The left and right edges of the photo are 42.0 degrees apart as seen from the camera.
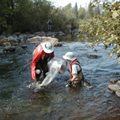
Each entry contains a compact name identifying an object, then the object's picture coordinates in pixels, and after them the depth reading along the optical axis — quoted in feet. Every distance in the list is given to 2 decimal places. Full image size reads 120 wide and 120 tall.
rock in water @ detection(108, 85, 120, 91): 16.02
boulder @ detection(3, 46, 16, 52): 41.64
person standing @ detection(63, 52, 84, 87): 16.63
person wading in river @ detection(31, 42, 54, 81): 16.29
